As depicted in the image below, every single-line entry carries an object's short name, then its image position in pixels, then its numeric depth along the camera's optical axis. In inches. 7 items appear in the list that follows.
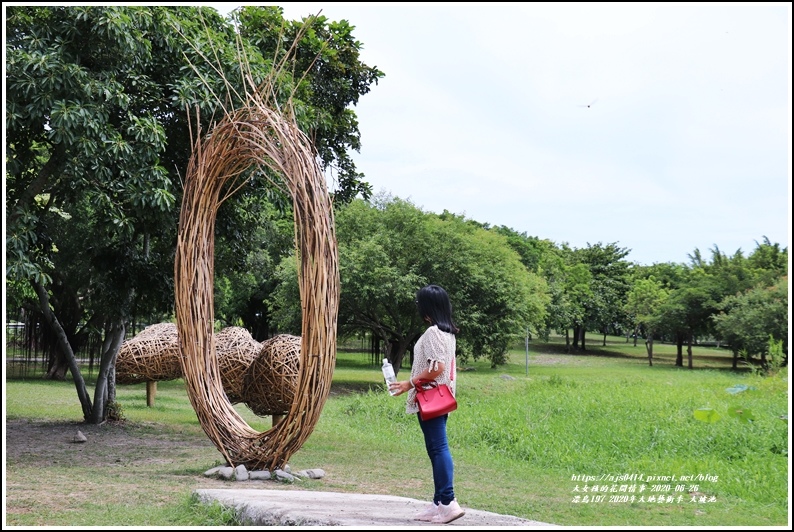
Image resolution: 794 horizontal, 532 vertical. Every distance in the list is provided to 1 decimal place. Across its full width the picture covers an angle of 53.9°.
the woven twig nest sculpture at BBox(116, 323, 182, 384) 560.4
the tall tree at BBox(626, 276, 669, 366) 1382.4
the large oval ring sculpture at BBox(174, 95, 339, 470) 253.8
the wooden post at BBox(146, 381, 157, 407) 571.8
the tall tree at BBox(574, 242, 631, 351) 1612.9
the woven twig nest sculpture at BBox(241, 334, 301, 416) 370.3
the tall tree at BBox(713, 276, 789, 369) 984.9
